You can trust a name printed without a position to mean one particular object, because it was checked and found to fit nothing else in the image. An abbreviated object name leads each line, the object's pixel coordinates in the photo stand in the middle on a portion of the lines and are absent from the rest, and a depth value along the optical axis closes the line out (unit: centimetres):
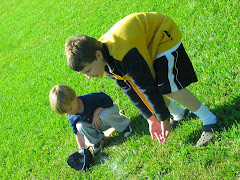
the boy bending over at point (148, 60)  237
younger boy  339
